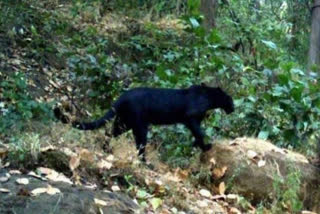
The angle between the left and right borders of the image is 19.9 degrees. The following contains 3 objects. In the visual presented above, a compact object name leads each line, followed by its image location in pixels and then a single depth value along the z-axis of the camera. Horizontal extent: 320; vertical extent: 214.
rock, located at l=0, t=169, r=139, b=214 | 6.68
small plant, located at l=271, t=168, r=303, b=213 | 9.20
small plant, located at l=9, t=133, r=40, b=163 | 7.88
